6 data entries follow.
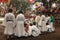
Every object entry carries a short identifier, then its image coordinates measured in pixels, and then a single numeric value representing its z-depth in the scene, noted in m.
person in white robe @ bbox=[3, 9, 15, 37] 8.50
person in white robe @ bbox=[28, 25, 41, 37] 9.65
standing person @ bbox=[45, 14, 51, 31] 11.76
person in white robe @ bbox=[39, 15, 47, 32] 11.17
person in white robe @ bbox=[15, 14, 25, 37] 8.85
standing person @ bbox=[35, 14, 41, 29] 10.99
